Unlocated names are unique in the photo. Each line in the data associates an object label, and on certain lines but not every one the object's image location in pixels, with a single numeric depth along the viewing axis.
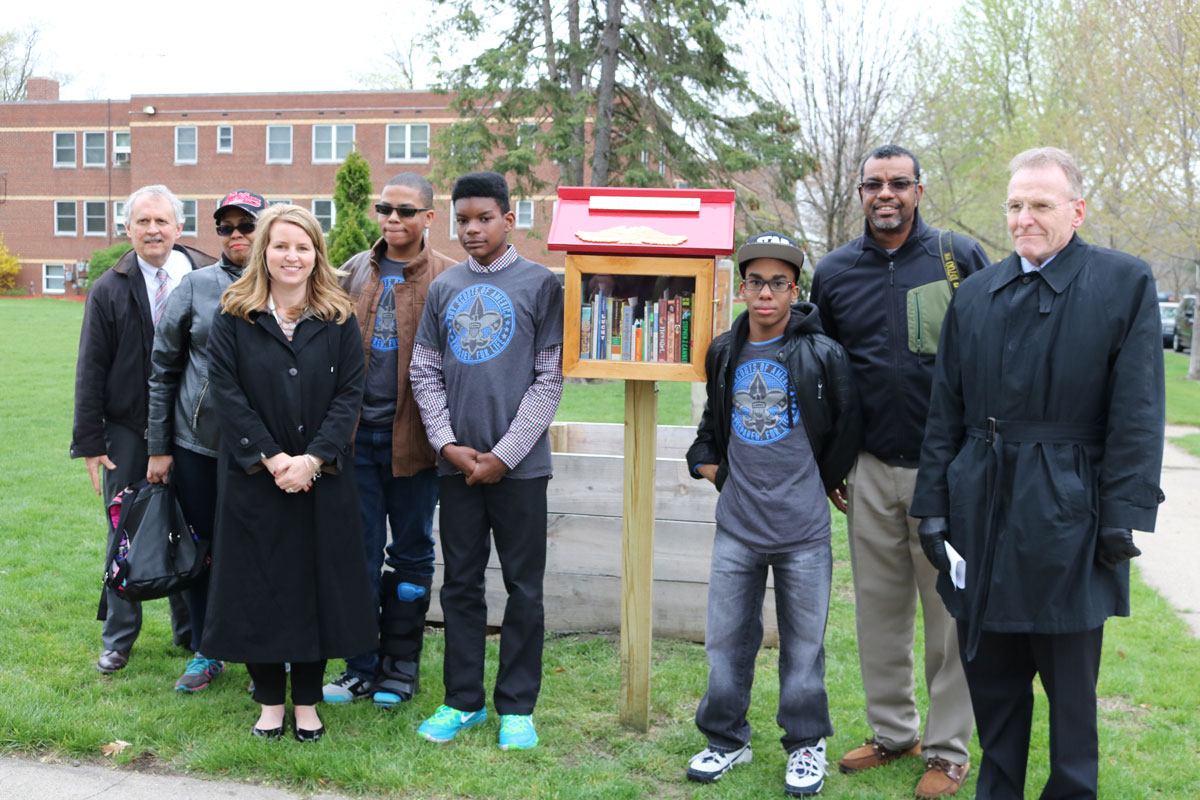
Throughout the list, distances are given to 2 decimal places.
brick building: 41.12
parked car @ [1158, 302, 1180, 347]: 35.19
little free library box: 4.02
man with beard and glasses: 3.83
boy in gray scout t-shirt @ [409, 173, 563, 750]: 4.15
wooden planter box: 5.36
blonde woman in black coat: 4.03
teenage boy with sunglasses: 4.48
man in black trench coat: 3.00
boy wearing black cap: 3.79
